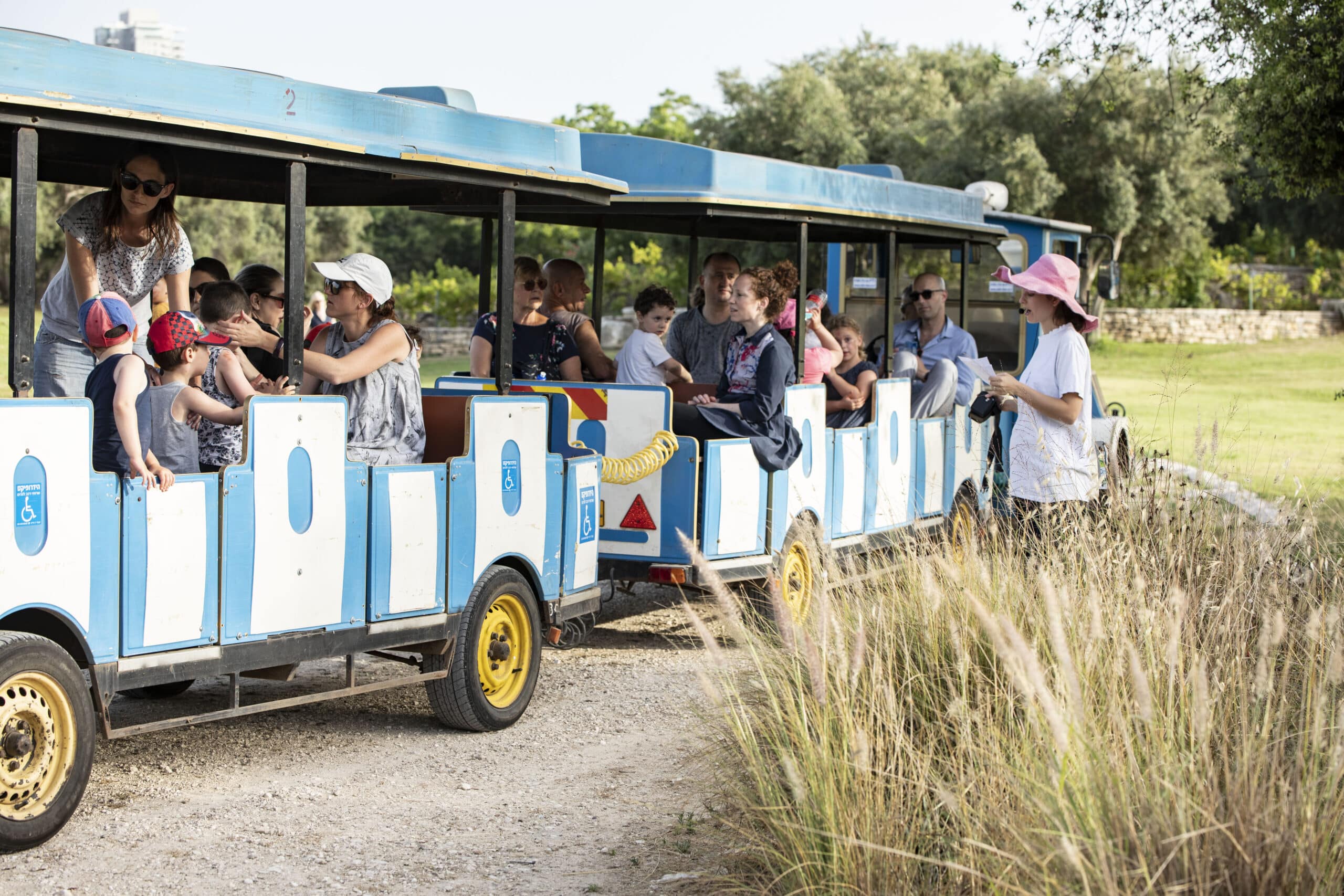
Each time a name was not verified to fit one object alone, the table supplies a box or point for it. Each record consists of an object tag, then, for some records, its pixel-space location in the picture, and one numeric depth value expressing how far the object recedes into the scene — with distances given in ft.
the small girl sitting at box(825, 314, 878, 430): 30.42
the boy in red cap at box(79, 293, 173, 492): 15.94
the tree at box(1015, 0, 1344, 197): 33.19
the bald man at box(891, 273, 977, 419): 33.55
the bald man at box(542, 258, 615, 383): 28.89
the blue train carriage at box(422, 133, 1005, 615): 25.59
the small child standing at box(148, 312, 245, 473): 17.42
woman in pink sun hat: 21.67
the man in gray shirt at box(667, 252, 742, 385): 30.14
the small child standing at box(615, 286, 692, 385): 28.37
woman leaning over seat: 18.21
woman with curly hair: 26.48
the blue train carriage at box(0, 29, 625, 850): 14.66
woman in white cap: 19.76
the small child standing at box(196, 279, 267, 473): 18.22
